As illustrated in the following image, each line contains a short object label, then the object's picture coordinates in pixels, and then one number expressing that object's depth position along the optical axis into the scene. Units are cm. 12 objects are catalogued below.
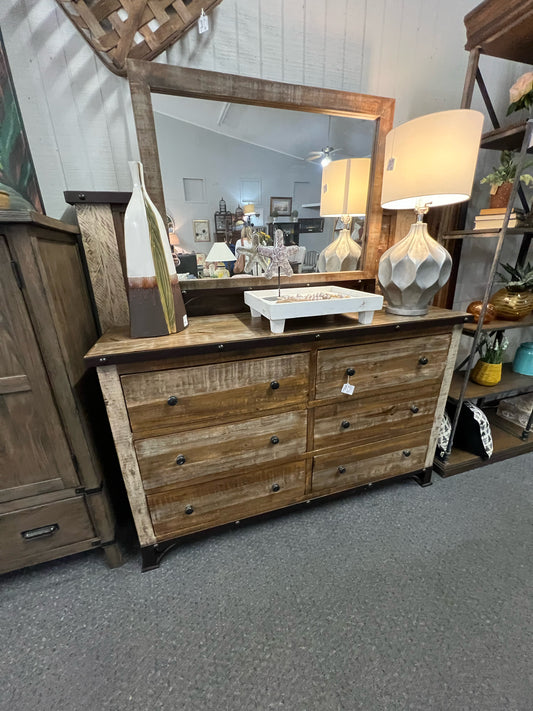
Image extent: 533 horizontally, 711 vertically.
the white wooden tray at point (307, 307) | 99
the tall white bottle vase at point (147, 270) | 90
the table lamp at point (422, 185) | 105
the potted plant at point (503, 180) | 145
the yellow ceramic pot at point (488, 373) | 169
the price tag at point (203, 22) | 107
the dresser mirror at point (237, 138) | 108
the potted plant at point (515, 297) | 156
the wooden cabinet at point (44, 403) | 82
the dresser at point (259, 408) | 95
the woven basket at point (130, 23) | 100
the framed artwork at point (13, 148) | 95
